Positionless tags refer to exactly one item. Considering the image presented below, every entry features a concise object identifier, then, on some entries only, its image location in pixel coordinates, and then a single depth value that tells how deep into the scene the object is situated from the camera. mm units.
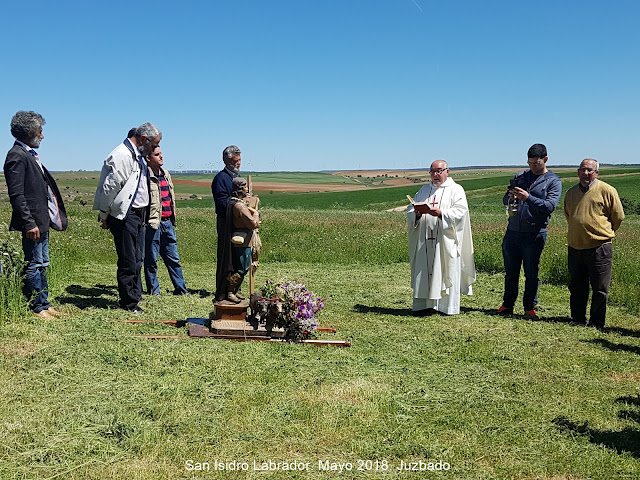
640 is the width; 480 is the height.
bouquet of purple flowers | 6617
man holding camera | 8414
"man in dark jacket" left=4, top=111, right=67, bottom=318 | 6684
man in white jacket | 7578
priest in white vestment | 8516
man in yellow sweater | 7914
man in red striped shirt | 9039
